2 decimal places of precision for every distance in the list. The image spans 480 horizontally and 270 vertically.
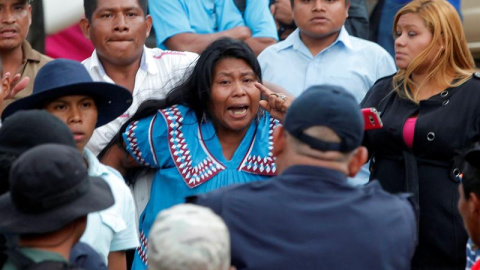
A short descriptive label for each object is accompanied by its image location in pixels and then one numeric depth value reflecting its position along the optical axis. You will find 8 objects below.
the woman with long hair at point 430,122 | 9.84
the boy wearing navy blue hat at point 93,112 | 8.63
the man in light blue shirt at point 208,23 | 13.00
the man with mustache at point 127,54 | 11.23
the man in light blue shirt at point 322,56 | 11.70
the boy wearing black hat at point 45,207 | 6.40
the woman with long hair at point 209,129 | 9.74
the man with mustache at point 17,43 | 11.27
